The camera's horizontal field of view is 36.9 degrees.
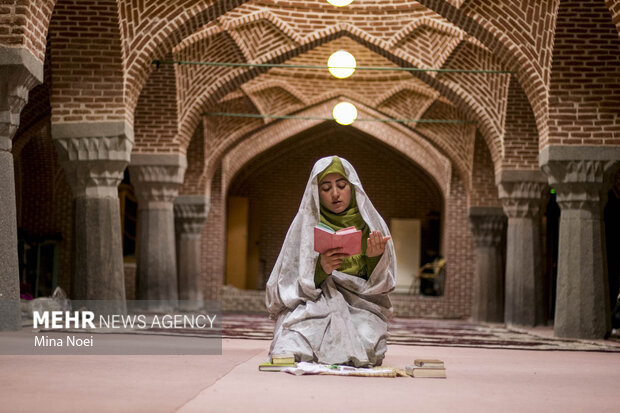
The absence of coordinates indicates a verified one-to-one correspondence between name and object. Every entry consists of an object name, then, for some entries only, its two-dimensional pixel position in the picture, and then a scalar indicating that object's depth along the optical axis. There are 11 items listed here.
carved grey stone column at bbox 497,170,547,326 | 14.27
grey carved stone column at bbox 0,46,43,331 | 8.19
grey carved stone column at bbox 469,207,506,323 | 17.72
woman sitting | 5.32
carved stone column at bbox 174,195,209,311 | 19.00
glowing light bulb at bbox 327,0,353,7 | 11.07
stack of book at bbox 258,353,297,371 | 5.20
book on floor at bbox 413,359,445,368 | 5.27
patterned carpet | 9.05
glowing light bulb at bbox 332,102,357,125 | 15.54
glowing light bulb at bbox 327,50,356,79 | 13.46
